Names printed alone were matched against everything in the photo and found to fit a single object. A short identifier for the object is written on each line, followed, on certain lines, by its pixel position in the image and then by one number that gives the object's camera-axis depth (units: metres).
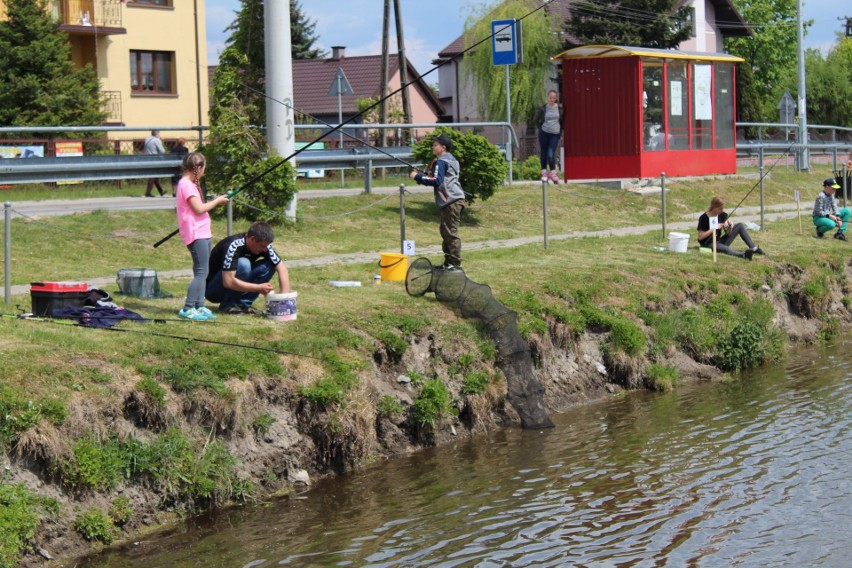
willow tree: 55.62
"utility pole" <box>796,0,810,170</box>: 35.09
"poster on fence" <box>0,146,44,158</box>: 27.29
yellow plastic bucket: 14.08
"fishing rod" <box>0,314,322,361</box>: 10.21
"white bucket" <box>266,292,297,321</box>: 11.29
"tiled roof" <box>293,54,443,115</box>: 59.97
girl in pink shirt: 11.16
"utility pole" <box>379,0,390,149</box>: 42.39
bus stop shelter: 25.95
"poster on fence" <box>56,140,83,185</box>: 29.94
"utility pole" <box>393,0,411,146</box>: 41.84
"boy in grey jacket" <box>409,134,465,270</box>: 14.59
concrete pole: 18.45
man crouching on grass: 11.35
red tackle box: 10.80
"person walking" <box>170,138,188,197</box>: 19.77
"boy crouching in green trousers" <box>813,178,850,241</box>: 20.98
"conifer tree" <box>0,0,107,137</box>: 34.00
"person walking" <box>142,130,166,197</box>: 24.88
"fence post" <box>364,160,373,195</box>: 21.95
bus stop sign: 23.34
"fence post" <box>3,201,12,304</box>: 11.84
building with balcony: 39.81
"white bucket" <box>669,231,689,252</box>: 17.89
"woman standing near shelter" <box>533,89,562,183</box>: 25.77
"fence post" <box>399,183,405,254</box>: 15.53
